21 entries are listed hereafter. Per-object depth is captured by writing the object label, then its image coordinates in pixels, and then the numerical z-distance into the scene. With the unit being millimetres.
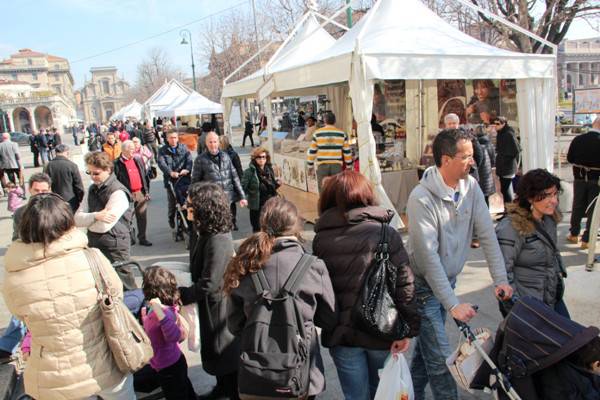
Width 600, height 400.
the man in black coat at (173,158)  7754
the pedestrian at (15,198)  6602
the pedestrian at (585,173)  5805
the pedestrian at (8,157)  12539
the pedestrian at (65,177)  7020
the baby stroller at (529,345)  1911
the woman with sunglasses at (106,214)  4043
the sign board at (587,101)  15344
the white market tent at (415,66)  6594
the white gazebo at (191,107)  20281
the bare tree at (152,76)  65825
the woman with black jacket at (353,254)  2252
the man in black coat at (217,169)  6488
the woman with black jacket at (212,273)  2730
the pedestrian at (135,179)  7195
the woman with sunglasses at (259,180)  6742
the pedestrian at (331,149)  7934
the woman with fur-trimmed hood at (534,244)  2838
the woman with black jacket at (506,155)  7164
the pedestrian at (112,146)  10805
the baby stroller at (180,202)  7415
